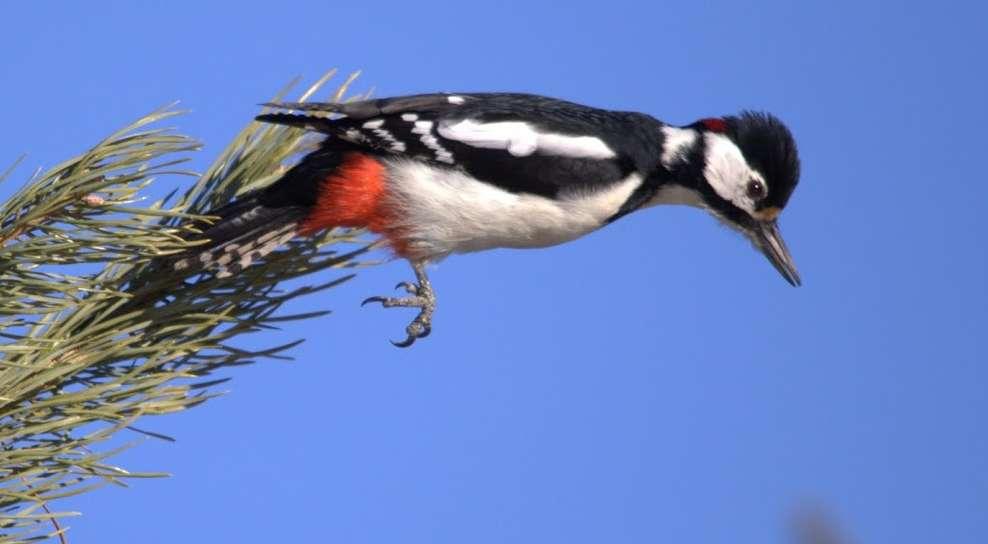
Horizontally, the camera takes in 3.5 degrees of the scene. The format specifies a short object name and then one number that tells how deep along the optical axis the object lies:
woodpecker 4.73
